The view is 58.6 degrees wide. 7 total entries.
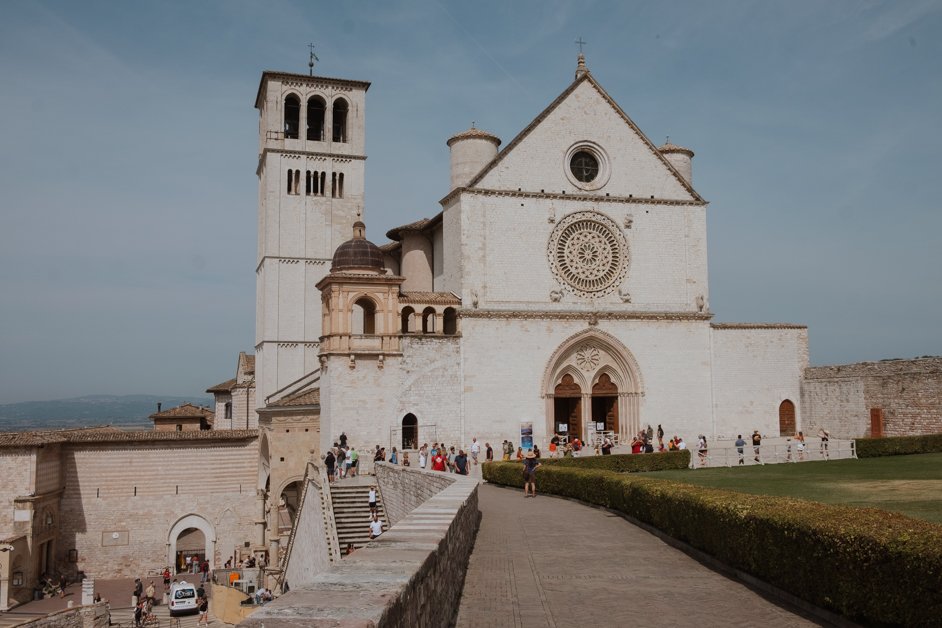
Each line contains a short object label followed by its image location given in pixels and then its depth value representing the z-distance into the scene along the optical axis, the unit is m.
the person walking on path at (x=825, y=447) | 32.81
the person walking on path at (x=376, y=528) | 25.02
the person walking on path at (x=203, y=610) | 37.66
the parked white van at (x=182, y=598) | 38.34
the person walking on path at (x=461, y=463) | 29.53
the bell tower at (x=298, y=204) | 50.50
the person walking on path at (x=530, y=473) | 25.73
